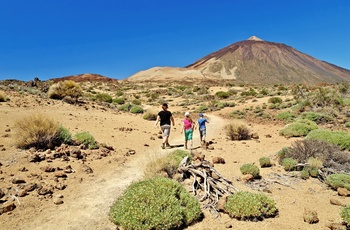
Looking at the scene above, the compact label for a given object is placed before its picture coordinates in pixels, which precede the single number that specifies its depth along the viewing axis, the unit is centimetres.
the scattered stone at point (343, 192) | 548
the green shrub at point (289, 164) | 688
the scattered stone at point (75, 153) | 722
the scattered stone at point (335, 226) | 418
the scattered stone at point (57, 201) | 488
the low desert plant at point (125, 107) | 2186
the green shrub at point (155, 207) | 396
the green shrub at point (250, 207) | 445
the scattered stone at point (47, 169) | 612
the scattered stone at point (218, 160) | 759
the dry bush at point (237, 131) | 1083
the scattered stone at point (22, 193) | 501
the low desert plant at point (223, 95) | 3059
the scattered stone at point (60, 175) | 594
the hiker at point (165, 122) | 912
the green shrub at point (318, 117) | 1388
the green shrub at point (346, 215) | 414
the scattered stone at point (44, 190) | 515
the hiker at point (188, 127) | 891
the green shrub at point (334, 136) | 874
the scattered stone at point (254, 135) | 1121
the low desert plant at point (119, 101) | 2706
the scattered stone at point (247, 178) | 621
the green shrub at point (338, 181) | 568
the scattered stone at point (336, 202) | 510
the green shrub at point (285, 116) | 1558
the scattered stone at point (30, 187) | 520
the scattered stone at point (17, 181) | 542
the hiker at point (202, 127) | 952
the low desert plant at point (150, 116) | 1671
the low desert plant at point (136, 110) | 2073
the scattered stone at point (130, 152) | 831
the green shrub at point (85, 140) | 834
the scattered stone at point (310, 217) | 441
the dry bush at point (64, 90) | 1922
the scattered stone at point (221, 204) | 474
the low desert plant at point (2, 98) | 1431
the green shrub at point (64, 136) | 806
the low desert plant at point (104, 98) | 2607
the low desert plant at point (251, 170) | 638
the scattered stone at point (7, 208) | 449
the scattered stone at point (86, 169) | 643
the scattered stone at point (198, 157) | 715
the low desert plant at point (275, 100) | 2212
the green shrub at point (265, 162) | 727
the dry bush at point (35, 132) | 741
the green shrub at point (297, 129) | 1116
